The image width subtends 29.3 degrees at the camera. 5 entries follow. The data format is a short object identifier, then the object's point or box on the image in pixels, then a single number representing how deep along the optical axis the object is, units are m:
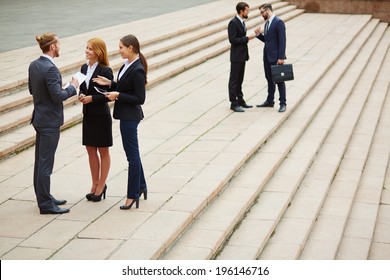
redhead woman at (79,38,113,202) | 7.25
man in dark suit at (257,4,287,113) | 11.81
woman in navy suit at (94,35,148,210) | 7.15
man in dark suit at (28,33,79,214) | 7.07
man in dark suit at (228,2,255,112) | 11.72
